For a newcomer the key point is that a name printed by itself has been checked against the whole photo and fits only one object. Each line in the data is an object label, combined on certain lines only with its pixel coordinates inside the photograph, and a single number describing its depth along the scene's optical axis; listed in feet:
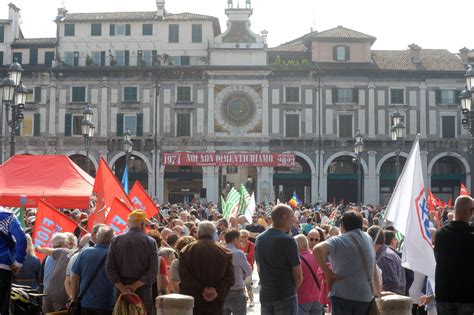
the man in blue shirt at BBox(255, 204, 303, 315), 25.13
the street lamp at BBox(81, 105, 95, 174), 92.63
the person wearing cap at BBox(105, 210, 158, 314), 27.22
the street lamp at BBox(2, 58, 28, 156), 66.44
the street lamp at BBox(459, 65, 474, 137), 65.16
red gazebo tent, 52.80
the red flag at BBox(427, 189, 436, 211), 69.21
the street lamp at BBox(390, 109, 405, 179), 98.78
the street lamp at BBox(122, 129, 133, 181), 109.19
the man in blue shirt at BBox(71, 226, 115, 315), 27.96
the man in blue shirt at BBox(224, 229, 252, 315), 31.12
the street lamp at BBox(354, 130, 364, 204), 117.38
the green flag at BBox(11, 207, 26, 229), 52.65
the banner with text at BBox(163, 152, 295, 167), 165.89
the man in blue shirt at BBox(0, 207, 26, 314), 25.88
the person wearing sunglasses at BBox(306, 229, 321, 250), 38.40
